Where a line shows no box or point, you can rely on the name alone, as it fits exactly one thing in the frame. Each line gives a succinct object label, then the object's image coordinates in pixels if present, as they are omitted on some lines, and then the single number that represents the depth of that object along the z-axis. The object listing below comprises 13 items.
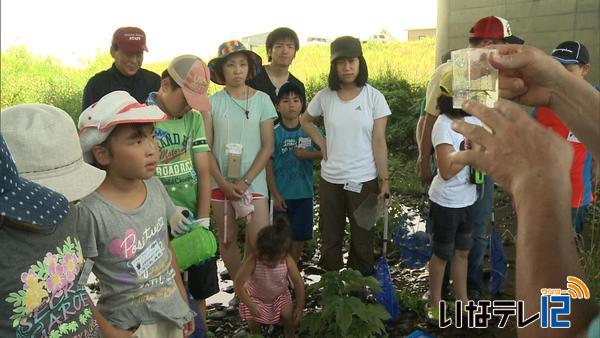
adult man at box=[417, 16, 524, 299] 3.28
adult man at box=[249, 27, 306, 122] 4.02
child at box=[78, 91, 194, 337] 1.81
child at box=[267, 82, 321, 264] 3.79
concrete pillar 8.13
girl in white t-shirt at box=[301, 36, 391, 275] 3.47
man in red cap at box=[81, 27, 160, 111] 3.51
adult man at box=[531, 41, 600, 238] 3.25
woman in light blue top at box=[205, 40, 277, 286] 3.31
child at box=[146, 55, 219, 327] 2.68
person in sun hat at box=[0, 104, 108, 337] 1.30
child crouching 2.91
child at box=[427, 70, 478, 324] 2.87
